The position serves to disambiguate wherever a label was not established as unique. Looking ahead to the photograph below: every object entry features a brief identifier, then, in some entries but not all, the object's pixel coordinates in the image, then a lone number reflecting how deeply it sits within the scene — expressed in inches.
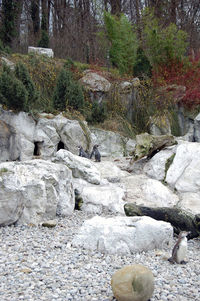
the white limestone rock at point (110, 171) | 291.0
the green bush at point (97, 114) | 451.2
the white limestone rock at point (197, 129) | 473.1
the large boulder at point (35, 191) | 191.8
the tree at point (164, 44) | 551.8
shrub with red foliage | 515.4
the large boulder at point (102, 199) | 236.7
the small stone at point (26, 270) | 137.3
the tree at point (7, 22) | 585.3
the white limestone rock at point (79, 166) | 267.4
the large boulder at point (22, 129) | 361.1
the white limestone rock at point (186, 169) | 276.1
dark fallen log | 197.8
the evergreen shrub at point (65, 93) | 420.2
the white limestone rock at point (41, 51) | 535.6
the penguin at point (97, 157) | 356.2
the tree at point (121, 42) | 552.4
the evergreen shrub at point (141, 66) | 537.0
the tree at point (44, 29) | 585.3
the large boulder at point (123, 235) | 164.4
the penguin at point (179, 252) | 155.8
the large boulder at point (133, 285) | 116.3
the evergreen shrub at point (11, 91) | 352.2
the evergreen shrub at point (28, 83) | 379.5
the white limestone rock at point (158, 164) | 307.2
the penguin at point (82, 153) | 355.8
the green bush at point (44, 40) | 583.5
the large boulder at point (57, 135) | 380.5
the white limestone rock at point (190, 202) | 238.4
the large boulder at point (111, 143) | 436.8
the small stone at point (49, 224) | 193.5
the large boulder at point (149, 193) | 251.7
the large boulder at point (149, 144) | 326.6
